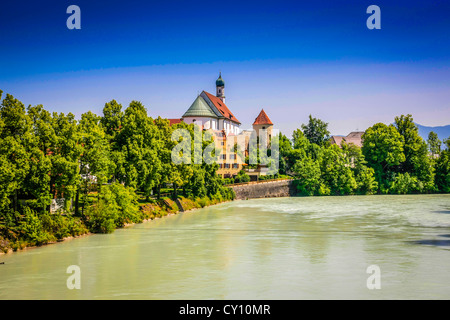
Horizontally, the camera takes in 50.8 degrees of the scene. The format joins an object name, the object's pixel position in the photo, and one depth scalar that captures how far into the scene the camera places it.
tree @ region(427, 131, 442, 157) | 135.25
